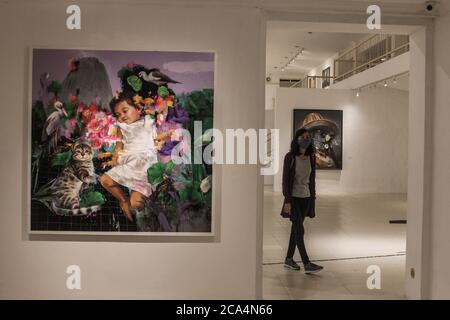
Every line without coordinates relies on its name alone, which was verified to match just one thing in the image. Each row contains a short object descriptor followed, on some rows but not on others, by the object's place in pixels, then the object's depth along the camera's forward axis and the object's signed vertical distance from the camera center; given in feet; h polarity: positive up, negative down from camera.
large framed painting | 13.53 +0.38
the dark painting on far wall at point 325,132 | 55.01 +3.02
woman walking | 18.40 -1.28
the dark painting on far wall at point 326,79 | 69.77 +12.62
